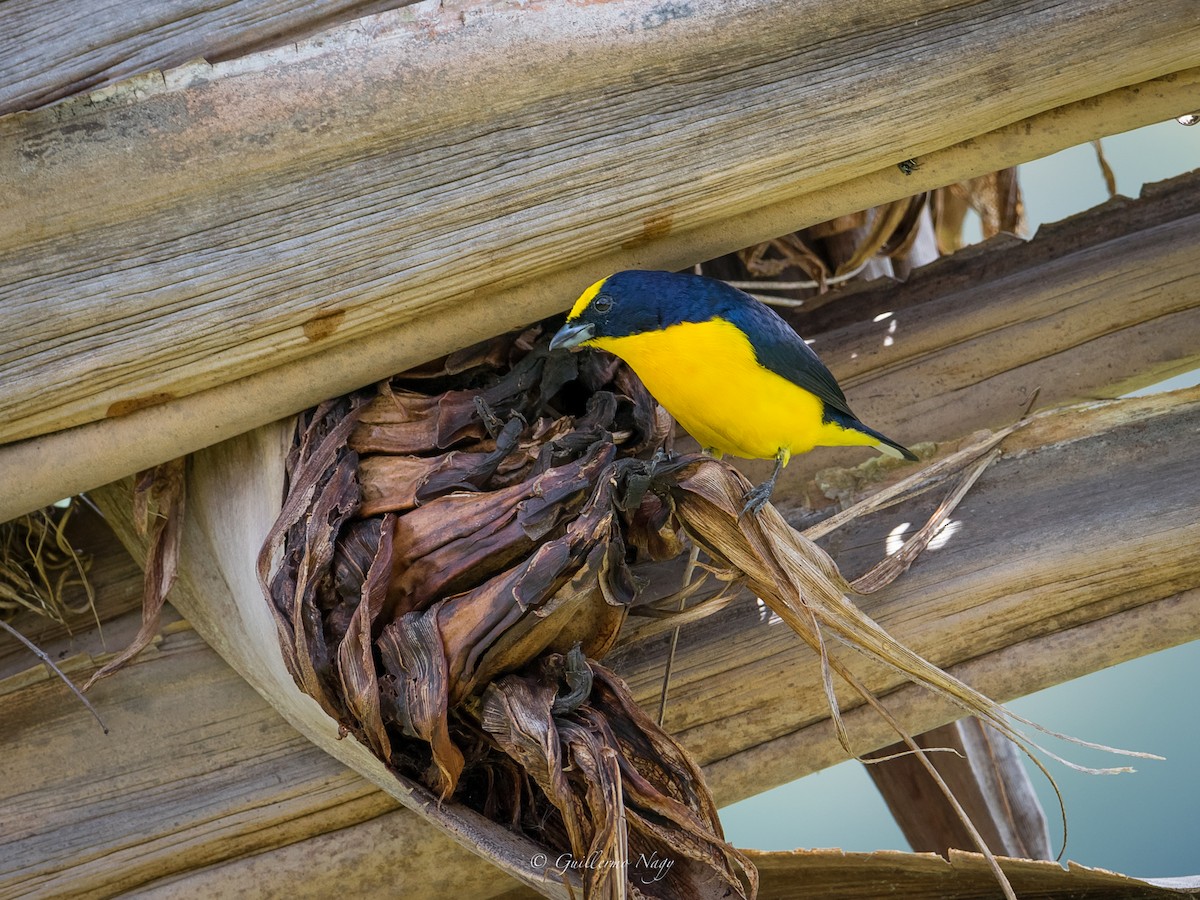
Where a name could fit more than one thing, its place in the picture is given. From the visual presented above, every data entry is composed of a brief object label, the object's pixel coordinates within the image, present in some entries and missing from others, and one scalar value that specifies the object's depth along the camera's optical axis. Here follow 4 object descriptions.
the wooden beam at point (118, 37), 4.22
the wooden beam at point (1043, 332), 5.75
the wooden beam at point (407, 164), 4.27
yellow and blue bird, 5.39
